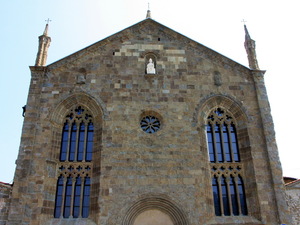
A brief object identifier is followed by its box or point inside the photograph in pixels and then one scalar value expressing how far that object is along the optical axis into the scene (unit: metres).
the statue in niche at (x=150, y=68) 16.69
